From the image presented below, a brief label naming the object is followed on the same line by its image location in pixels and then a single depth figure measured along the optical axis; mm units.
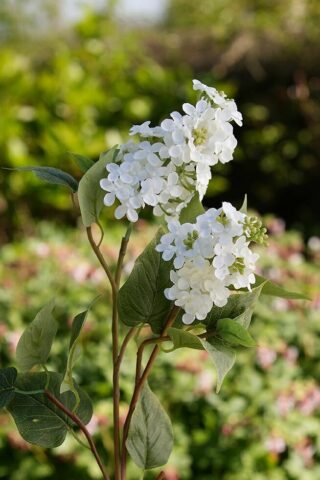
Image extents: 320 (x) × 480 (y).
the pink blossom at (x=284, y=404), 2408
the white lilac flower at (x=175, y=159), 897
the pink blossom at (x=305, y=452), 2355
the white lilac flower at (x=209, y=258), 850
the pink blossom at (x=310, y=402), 2451
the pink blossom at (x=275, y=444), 2281
